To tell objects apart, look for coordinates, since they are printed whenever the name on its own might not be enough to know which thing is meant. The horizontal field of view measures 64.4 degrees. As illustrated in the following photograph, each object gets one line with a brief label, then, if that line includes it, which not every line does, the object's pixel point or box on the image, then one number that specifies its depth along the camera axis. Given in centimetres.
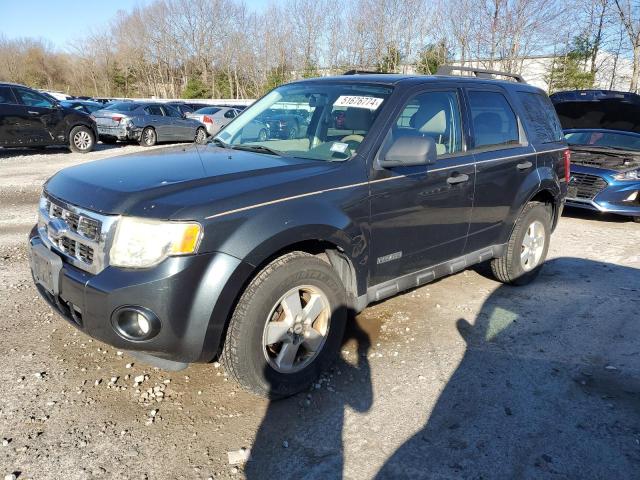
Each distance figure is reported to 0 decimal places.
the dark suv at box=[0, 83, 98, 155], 1229
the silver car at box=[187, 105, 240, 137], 2098
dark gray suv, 253
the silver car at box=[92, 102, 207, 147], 1636
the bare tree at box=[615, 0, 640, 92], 2145
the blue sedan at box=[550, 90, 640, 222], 803
